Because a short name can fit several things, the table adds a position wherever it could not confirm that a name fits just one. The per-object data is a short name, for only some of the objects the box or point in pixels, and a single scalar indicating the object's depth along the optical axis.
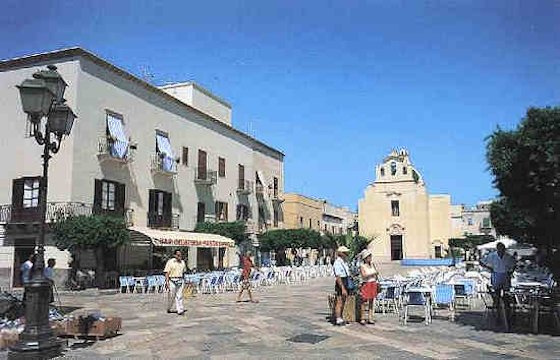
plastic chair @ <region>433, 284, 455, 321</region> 11.62
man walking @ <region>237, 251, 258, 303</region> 15.93
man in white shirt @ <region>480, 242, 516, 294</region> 10.65
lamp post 7.43
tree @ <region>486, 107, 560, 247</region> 8.88
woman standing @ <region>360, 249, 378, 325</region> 10.93
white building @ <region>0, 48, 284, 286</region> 23.94
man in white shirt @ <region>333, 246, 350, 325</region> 10.76
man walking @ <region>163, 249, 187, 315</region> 13.15
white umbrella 24.88
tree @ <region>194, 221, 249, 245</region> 32.38
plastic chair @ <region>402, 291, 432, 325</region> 11.15
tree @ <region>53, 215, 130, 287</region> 21.03
